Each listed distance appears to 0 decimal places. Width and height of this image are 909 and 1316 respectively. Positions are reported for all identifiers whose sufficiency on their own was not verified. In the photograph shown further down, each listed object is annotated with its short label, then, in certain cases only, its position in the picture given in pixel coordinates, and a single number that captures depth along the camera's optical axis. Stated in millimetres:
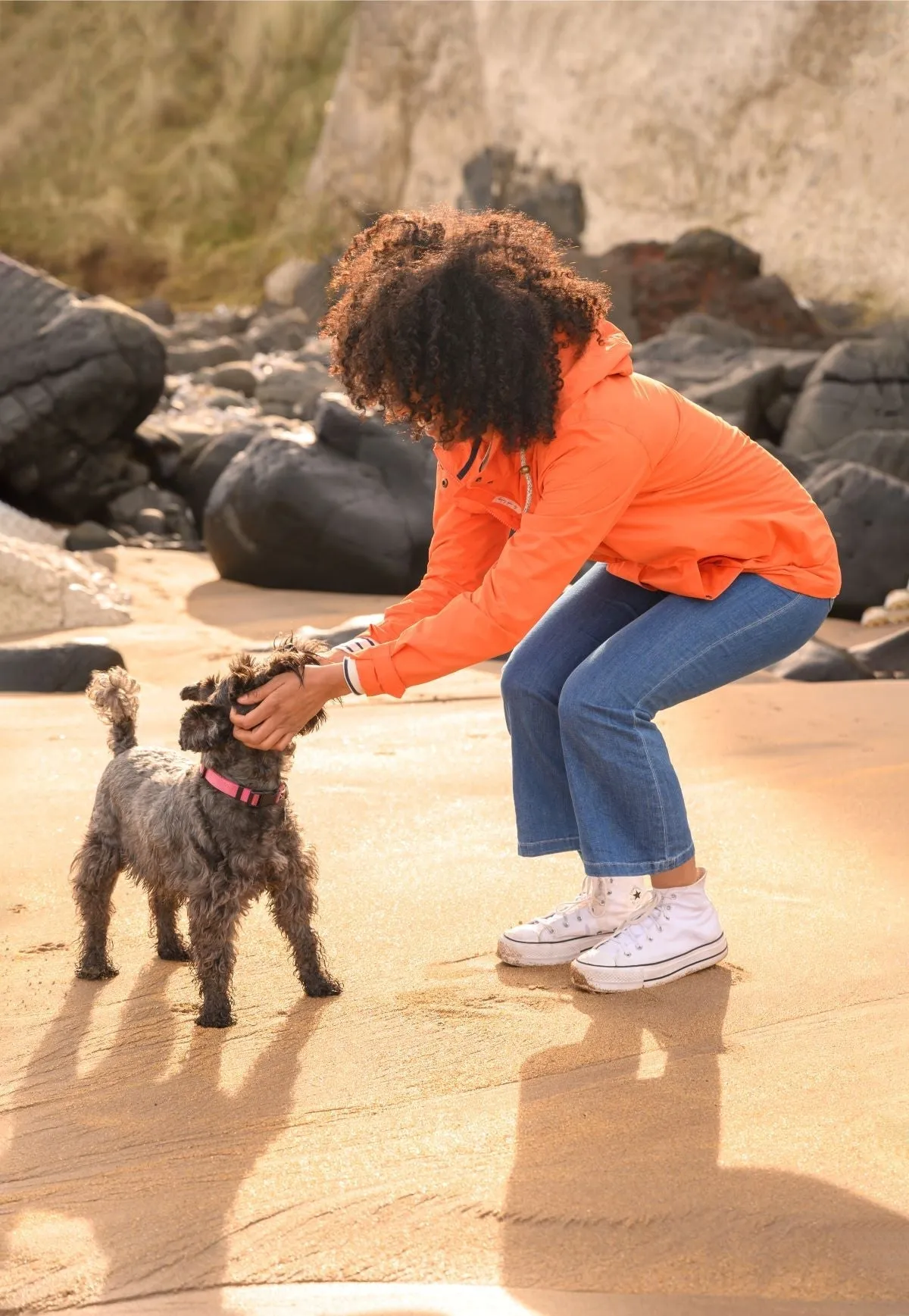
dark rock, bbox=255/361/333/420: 20547
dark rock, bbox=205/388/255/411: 20562
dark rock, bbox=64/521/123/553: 12250
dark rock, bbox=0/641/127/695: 7641
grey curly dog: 3654
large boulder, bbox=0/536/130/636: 9492
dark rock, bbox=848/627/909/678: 8953
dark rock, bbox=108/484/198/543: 13289
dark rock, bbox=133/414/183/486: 14422
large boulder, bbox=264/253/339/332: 31469
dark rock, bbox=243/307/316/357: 28203
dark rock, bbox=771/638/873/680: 8232
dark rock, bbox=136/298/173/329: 31812
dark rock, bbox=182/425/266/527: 13773
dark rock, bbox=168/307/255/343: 29969
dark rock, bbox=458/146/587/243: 27328
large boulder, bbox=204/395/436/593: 10906
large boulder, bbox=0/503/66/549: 11797
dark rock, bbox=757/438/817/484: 13320
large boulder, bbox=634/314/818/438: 16875
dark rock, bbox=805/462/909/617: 11125
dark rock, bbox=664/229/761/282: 24250
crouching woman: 3564
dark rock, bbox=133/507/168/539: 13258
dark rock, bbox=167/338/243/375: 24859
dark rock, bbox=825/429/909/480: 14914
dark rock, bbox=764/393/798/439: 17052
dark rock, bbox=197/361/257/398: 22641
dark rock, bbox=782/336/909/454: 16156
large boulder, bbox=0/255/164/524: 12719
